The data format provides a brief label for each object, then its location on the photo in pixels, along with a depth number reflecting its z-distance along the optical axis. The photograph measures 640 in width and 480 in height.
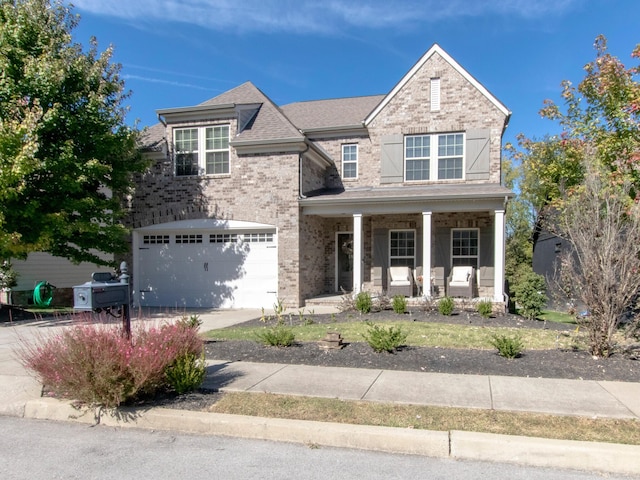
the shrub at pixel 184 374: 5.45
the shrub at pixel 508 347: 7.09
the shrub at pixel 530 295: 12.00
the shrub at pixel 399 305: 12.11
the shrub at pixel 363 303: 12.27
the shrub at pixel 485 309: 11.53
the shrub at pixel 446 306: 11.79
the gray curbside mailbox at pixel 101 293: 5.55
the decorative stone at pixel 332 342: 7.82
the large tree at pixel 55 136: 10.91
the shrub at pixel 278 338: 7.97
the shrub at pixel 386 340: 7.43
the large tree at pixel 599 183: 7.09
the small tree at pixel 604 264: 7.05
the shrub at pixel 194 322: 7.78
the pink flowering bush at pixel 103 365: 4.90
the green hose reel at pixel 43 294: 16.31
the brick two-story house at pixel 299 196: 14.40
